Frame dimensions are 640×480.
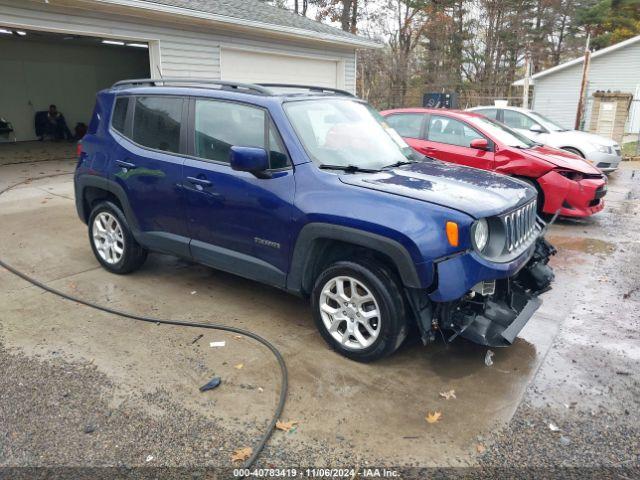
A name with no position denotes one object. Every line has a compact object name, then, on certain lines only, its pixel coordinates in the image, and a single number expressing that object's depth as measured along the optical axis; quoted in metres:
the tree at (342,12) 27.56
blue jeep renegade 3.29
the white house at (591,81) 24.19
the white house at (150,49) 9.20
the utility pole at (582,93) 16.64
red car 7.14
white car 10.80
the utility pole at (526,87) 19.05
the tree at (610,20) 31.56
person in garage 16.59
